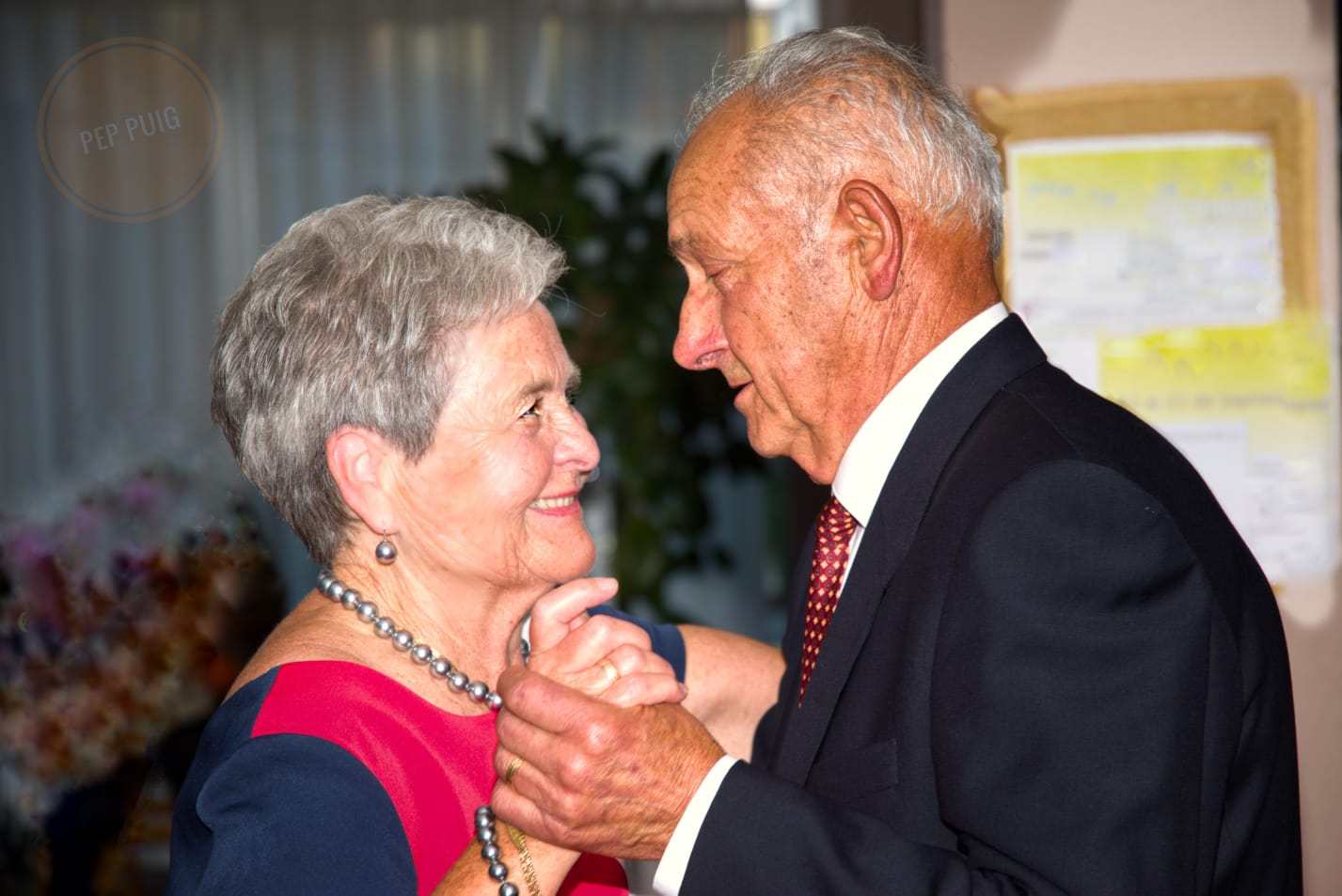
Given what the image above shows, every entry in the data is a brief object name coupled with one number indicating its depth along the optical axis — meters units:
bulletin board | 2.49
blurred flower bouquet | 2.80
